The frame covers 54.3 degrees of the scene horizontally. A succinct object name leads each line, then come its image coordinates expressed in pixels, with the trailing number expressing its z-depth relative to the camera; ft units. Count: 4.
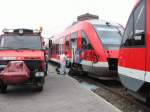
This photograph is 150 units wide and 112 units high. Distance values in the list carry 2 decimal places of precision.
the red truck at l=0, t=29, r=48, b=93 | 16.72
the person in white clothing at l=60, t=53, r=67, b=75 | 29.63
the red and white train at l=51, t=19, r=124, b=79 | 21.61
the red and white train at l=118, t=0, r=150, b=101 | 11.08
